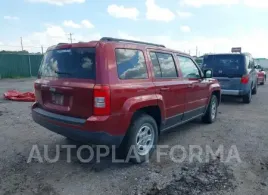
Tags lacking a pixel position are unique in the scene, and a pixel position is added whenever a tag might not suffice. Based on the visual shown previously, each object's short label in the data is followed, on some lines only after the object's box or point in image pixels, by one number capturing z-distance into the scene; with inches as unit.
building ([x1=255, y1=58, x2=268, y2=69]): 1977.9
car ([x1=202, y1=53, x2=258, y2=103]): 338.0
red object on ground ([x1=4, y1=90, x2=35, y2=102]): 353.4
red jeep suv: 120.5
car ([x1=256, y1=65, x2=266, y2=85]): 630.8
